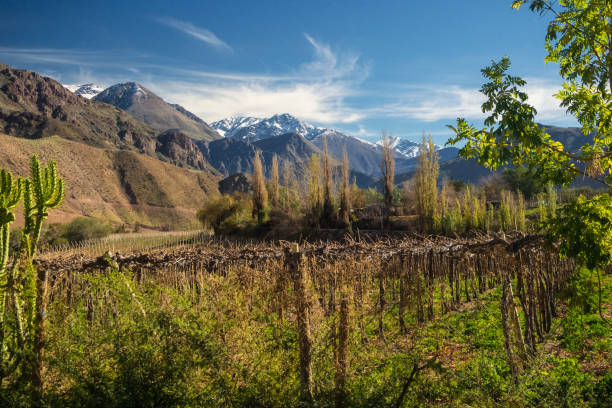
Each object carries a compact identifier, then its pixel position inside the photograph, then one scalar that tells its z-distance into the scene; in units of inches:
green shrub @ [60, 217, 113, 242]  1523.1
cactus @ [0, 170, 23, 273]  186.9
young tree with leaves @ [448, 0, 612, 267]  157.2
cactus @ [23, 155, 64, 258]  194.9
